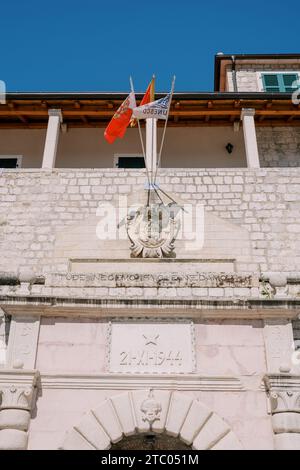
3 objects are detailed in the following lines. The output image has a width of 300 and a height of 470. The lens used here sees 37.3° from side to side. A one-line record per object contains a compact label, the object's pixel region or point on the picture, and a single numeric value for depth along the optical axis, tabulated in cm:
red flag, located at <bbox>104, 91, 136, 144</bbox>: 930
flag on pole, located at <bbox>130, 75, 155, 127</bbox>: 974
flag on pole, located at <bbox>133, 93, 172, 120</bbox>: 921
